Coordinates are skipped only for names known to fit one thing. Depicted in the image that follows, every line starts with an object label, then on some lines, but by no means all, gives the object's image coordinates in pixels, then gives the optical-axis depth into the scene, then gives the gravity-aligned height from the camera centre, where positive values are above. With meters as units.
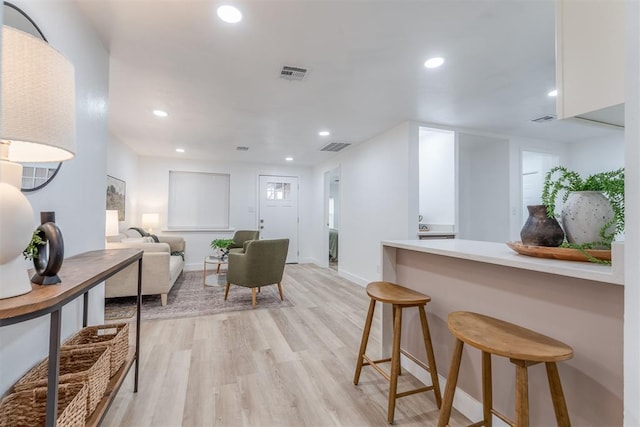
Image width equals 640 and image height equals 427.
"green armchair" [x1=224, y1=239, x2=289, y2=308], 3.27 -0.55
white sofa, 3.11 -0.66
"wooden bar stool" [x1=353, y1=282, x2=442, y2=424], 1.48 -0.61
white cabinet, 0.94 +0.59
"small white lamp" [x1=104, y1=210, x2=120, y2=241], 3.18 -0.07
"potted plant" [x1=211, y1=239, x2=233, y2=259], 4.37 -0.41
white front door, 6.33 +0.22
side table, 4.30 -1.00
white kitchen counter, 0.85 -0.16
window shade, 5.79 +0.39
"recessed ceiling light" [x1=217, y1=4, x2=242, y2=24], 1.63 +1.24
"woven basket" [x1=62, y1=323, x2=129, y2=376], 1.39 -0.66
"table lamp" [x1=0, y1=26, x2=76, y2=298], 0.70 +0.27
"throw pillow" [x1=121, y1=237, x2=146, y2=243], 3.63 -0.30
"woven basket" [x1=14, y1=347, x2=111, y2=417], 1.09 -0.66
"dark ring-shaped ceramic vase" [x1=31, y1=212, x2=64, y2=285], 0.87 -0.13
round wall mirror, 1.10 +0.24
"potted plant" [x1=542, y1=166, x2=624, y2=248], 1.00 +0.06
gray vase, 1.03 +0.02
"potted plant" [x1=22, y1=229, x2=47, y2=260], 0.90 -0.09
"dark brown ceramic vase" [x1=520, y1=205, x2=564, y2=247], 1.19 -0.04
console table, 0.67 -0.22
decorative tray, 0.98 -0.13
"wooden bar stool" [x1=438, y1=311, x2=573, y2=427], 0.91 -0.44
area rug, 3.08 -1.06
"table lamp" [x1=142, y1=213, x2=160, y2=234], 5.15 -0.06
